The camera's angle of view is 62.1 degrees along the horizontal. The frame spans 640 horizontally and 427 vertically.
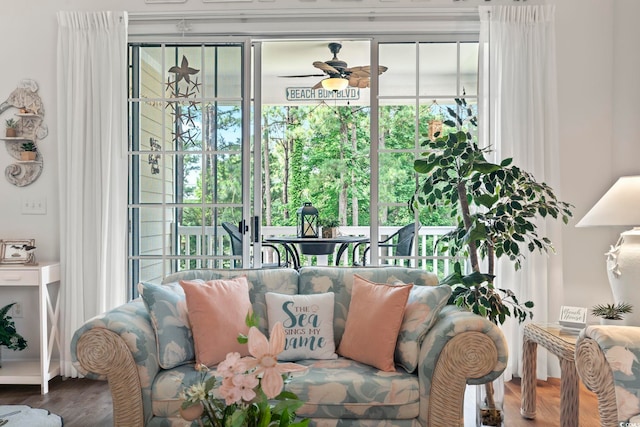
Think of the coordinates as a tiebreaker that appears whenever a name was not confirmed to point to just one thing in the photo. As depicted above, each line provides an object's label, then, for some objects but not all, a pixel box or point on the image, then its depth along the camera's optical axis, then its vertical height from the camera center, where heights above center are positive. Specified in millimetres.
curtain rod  3861 +1396
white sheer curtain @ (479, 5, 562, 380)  3781 +756
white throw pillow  2654 -598
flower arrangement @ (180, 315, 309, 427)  1377 -479
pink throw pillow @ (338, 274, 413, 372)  2520 -587
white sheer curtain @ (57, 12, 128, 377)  3828 +326
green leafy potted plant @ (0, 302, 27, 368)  3566 -875
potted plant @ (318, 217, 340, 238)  5273 -249
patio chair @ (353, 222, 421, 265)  4031 -285
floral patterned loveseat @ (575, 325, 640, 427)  1941 -607
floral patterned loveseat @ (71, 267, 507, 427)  2289 -777
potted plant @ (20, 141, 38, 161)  3895 +390
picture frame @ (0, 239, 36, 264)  3705 -324
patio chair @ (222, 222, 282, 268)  3977 -240
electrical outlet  3955 -783
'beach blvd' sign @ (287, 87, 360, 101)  6684 +1426
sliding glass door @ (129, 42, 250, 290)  3994 +416
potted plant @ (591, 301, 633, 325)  2461 -504
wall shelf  3947 +559
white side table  3527 -801
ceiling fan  5398 +1442
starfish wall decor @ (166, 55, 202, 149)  4008 +762
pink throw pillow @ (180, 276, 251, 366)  2525 -554
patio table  4984 -351
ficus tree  2754 -37
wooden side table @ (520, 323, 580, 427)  2537 -821
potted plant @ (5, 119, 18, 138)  3896 +568
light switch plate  3957 -1
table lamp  2482 -158
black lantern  5297 -160
